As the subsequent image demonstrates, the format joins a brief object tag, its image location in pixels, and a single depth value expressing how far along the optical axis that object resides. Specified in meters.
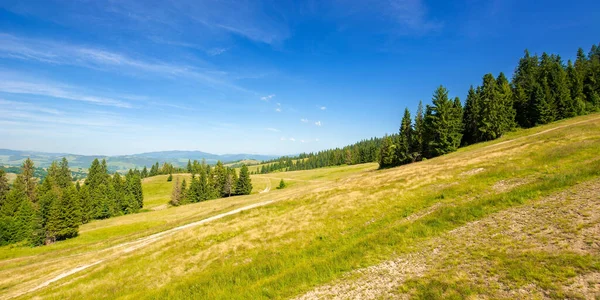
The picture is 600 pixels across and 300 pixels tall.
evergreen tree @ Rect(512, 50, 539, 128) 70.62
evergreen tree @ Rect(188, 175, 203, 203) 98.44
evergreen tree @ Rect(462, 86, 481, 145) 68.12
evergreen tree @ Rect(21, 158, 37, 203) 83.12
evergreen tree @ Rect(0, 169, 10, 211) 76.00
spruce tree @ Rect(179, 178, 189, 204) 98.28
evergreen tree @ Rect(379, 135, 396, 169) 80.31
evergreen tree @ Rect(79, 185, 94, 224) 75.24
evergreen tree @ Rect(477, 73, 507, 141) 62.53
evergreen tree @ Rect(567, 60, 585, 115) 66.69
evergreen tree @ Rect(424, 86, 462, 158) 61.31
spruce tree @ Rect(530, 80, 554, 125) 65.38
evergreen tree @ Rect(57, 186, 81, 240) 57.81
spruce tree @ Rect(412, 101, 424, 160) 69.65
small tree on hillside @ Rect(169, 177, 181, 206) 99.00
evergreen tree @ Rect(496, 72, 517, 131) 63.91
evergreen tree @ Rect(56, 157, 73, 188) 102.56
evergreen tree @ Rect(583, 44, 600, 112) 69.31
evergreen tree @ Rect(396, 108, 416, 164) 72.62
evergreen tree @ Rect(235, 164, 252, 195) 98.38
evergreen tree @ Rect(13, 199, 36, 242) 62.12
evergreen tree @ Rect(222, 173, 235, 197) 100.25
